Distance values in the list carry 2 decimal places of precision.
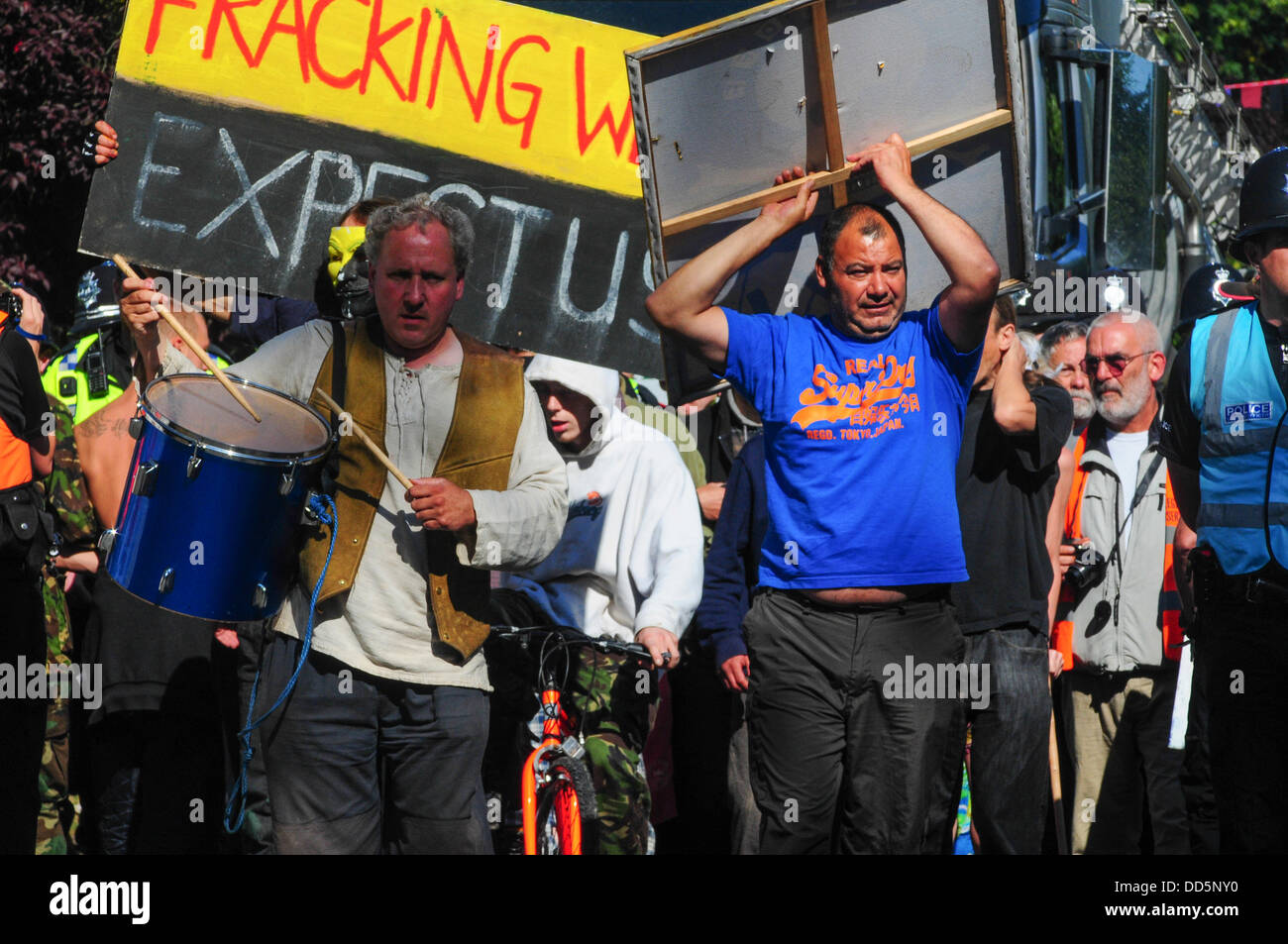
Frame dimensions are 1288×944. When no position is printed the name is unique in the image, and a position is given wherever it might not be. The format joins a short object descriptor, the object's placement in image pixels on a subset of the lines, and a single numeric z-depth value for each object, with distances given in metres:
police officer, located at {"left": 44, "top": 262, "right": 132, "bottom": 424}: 6.84
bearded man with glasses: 6.53
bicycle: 5.45
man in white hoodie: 6.04
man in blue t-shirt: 4.54
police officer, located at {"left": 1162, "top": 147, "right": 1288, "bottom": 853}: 4.57
